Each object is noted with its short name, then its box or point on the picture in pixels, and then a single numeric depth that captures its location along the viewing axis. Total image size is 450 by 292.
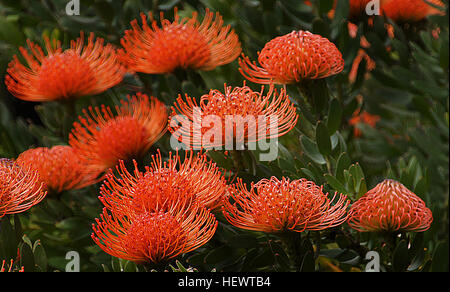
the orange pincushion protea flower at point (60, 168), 1.21
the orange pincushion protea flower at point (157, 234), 1.10
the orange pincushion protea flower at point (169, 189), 1.11
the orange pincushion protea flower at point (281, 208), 1.11
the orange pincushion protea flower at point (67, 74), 1.26
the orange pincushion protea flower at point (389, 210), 1.13
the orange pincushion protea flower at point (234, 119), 1.13
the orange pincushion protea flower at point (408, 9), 1.35
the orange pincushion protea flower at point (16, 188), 1.12
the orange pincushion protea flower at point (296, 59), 1.16
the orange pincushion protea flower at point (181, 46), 1.23
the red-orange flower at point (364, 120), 1.43
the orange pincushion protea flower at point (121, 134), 1.22
